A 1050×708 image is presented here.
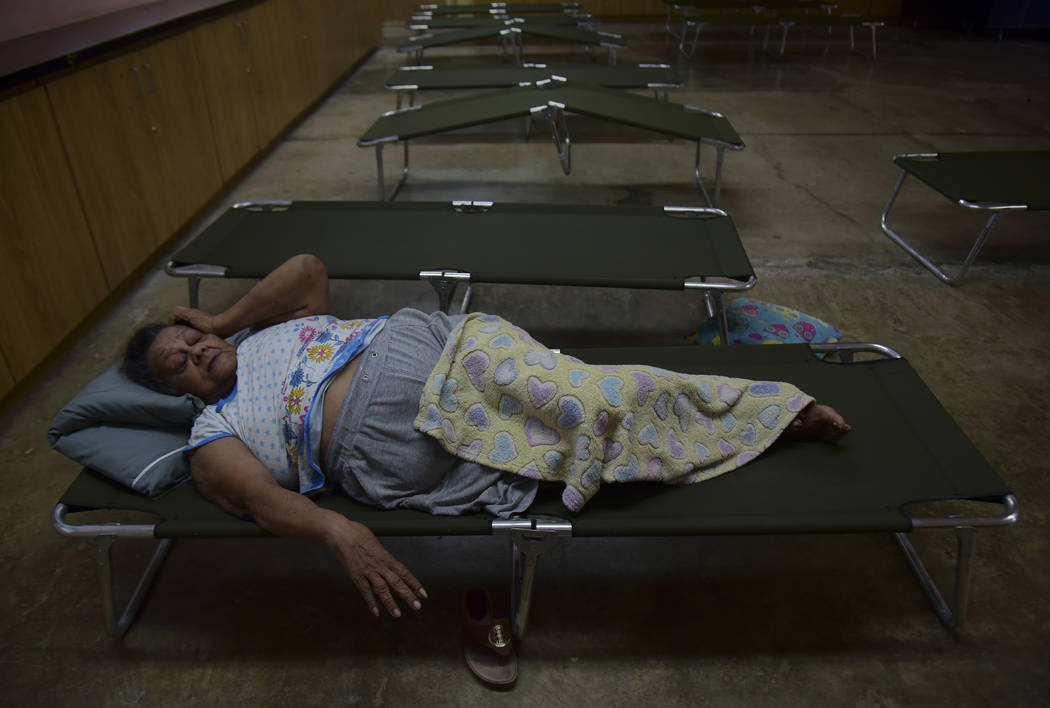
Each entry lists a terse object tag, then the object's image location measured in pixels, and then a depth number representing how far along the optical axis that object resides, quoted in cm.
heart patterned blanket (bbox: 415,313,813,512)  127
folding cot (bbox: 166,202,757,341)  201
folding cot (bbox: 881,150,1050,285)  250
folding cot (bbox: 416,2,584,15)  623
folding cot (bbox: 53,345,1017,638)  123
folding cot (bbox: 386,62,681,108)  393
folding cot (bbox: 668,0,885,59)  612
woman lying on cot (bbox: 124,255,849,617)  125
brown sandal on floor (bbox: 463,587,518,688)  131
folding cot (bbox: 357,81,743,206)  310
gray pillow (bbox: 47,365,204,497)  133
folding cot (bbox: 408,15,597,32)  558
